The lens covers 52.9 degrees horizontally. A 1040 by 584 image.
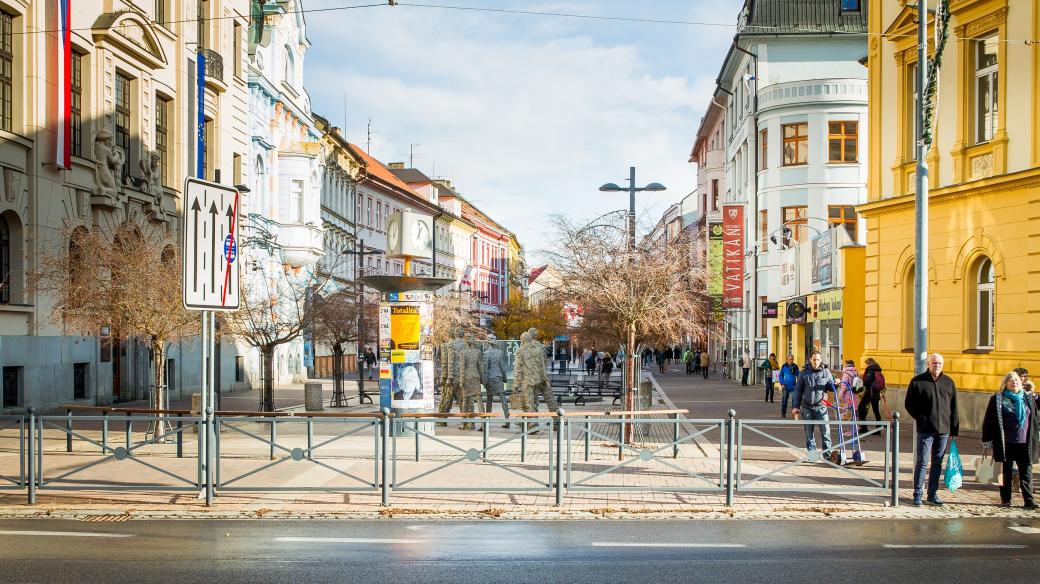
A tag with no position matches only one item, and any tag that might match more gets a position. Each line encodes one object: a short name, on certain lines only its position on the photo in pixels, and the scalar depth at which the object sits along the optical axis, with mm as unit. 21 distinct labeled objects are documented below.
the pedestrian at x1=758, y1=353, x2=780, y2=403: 31405
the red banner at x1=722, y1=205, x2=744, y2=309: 43469
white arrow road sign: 11148
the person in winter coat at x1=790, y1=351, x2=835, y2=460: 14984
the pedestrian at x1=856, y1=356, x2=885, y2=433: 20406
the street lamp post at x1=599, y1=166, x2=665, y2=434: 17344
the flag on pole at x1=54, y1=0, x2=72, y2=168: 23969
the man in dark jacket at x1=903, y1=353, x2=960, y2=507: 11773
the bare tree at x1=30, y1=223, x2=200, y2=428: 18359
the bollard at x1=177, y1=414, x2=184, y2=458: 14562
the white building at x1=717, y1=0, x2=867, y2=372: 40406
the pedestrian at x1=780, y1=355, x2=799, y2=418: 25781
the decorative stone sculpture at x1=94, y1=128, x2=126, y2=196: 26223
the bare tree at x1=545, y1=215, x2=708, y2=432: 17938
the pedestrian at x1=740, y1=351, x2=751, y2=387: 41844
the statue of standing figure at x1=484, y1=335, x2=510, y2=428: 23578
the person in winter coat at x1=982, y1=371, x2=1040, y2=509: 11641
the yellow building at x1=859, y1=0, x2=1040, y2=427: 19266
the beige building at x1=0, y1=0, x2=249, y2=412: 23016
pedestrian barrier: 11812
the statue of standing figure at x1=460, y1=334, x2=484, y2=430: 20359
